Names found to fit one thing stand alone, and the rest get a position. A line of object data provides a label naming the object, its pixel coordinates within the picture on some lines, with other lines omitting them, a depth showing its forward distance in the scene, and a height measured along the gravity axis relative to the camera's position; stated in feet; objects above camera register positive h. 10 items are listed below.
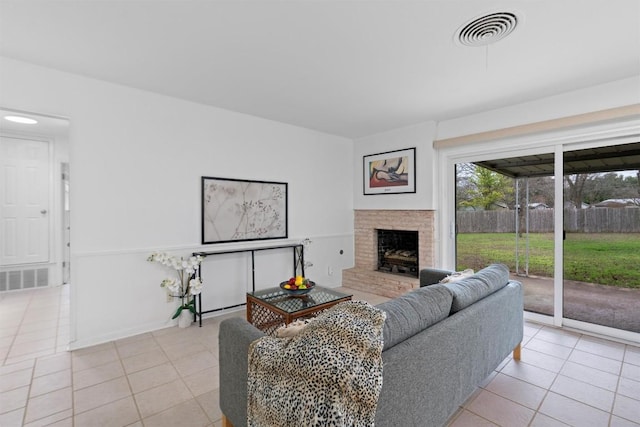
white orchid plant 9.75 -2.22
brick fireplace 13.12 -1.69
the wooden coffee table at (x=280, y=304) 7.89 -2.47
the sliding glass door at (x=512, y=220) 10.62 -0.28
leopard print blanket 3.29 -1.90
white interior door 13.94 +0.72
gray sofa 4.05 -2.22
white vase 10.16 -3.57
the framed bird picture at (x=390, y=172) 13.68 +2.02
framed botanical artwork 11.06 +0.18
